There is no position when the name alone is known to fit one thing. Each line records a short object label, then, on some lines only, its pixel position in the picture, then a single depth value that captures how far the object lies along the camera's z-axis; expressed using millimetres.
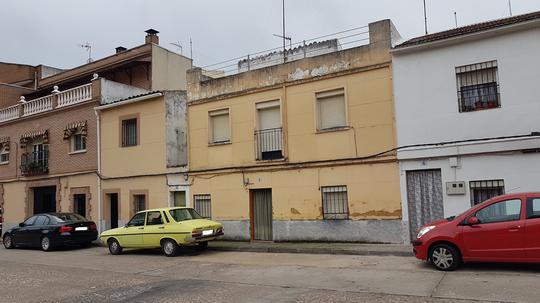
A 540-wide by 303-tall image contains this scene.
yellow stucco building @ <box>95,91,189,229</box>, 18141
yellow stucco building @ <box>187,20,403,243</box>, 13578
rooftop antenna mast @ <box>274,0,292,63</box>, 18617
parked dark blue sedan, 16594
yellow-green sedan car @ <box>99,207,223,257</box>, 13394
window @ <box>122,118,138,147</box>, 19594
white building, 11555
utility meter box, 12160
